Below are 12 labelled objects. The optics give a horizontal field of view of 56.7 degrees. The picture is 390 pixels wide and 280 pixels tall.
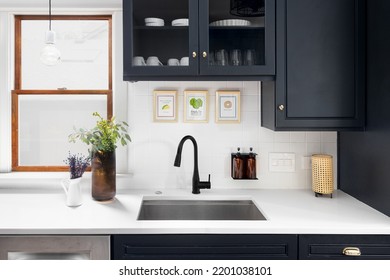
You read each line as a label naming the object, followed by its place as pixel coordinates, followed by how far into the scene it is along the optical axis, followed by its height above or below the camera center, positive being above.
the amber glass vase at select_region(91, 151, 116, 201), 1.97 -0.21
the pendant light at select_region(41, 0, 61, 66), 2.02 +0.48
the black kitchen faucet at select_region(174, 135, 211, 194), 2.17 -0.27
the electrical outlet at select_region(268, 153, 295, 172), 2.32 -0.16
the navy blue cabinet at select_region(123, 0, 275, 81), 1.94 +0.53
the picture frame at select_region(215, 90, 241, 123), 2.29 +0.20
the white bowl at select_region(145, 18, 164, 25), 2.00 +0.64
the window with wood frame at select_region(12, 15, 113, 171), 2.40 +0.33
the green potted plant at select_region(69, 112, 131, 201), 1.97 -0.12
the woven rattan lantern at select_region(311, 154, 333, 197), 2.10 -0.22
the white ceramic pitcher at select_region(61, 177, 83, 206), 1.91 -0.30
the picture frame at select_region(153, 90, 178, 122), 2.29 +0.20
